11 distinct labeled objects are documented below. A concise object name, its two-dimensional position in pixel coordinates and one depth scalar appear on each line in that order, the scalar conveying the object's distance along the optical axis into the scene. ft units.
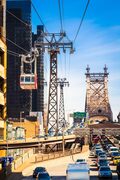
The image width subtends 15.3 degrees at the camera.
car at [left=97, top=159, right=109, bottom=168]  177.77
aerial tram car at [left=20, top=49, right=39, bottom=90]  164.76
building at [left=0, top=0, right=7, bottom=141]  204.74
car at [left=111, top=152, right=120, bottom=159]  225.09
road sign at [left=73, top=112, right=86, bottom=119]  611.88
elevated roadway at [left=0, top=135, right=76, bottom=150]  205.57
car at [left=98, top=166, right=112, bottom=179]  153.89
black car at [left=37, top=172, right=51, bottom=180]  138.40
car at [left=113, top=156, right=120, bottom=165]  208.44
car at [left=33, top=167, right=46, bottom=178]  166.96
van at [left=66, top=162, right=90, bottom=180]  104.88
